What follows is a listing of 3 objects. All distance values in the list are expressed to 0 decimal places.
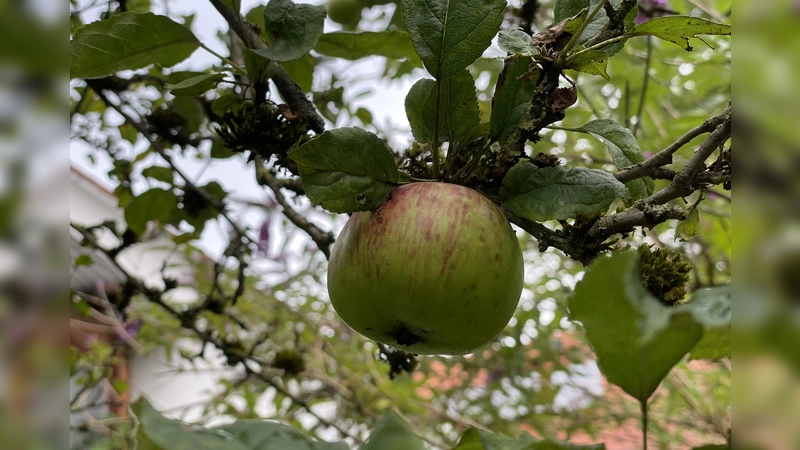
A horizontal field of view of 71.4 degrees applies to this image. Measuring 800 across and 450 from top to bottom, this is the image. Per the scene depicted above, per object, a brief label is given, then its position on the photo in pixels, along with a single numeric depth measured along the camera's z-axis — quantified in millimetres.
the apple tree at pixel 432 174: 259
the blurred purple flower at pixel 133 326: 1514
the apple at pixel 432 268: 421
